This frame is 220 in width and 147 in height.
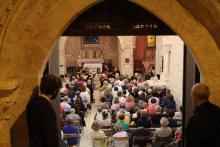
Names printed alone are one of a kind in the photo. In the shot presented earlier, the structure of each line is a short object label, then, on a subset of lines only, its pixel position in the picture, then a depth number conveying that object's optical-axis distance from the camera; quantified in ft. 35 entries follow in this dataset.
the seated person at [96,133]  24.98
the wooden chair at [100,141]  24.95
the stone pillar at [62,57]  67.66
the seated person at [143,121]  28.48
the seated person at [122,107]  32.24
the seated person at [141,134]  25.49
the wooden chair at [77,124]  29.29
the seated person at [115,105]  33.78
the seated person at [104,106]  32.85
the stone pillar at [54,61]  17.78
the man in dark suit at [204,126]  10.21
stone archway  13.52
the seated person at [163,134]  24.81
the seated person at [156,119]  30.25
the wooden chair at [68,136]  26.16
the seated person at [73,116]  30.09
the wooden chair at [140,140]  25.46
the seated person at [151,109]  31.43
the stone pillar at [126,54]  66.79
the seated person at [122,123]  27.43
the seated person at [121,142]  24.70
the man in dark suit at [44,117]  9.85
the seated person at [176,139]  21.55
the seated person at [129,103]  33.86
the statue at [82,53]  77.27
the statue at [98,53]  77.87
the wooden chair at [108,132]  28.65
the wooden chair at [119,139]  24.70
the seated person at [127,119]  28.90
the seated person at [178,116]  30.16
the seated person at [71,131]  26.30
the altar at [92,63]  71.31
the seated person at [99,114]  29.84
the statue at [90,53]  76.88
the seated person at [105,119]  28.73
